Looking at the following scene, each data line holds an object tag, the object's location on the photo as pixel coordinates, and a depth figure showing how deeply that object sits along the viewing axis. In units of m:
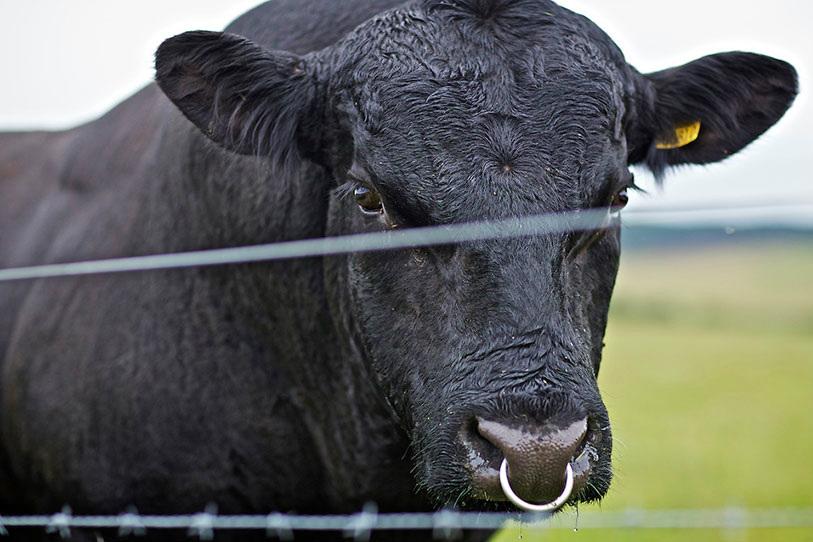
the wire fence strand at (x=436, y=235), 2.71
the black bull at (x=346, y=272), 2.74
